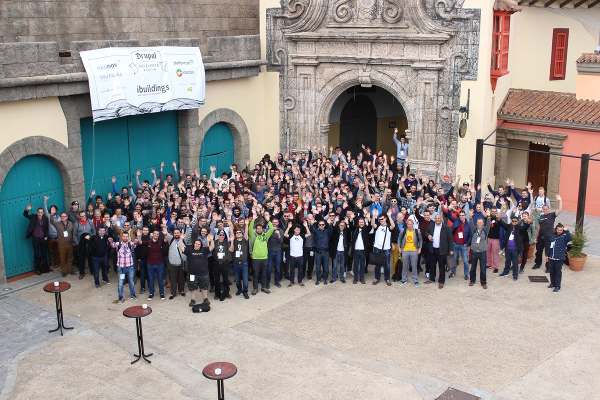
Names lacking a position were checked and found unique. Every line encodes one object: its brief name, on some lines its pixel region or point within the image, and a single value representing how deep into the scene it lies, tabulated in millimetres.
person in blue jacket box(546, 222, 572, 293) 14156
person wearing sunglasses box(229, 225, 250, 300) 13867
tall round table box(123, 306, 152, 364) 11086
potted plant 15344
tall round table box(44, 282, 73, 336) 12065
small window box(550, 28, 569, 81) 21672
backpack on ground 13500
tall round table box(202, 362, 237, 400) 9284
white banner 15883
